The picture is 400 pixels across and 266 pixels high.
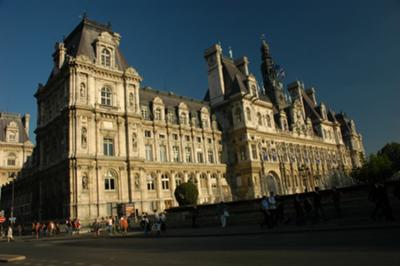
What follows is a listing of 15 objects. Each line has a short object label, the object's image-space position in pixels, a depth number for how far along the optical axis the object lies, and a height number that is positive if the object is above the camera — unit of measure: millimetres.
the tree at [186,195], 36469 +1479
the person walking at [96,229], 28219 -1029
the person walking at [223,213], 23216 -601
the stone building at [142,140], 38188 +10139
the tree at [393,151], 81181 +9379
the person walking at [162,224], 25919 -1063
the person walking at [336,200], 18578 -380
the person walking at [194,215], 26500 -644
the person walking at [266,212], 18312 -666
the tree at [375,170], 61000 +3634
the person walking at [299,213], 18416 -883
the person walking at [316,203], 18000 -425
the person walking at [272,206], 18633 -366
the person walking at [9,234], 30922 -821
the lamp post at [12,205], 53156 +3190
